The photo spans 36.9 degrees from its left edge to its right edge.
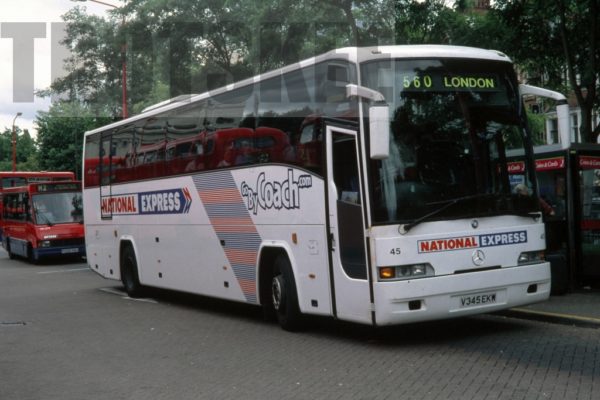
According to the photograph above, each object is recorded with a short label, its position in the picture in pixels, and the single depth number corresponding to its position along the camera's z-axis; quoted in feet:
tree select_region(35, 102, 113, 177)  204.23
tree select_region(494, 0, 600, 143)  58.39
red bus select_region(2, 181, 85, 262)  100.27
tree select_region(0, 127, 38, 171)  427.33
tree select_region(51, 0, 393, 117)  90.12
